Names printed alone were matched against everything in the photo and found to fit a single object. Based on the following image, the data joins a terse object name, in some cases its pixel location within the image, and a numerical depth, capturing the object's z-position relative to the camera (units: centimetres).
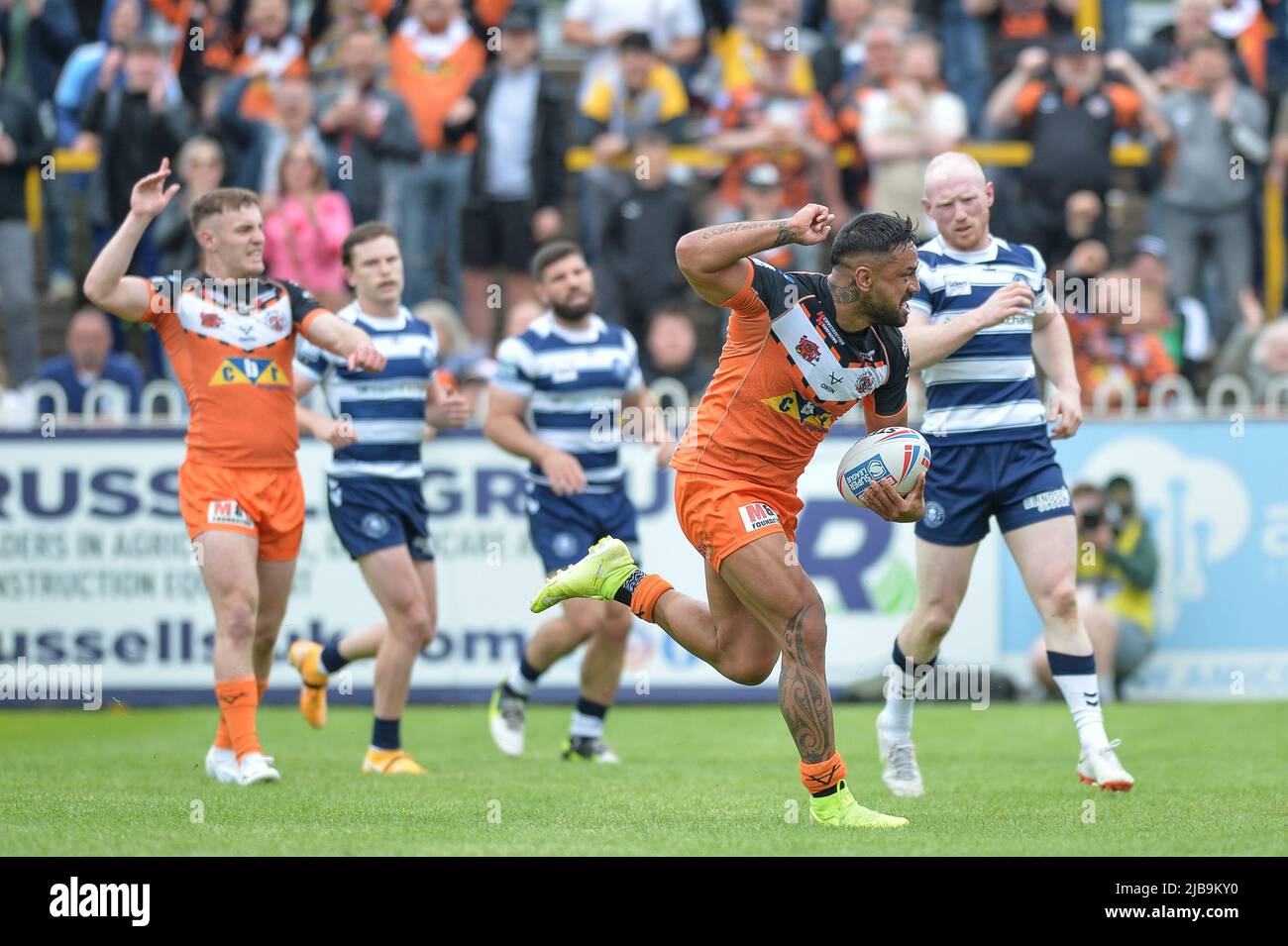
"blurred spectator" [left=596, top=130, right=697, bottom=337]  1552
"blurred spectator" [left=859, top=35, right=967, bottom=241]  1565
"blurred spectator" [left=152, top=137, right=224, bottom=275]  1499
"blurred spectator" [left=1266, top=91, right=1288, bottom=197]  1626
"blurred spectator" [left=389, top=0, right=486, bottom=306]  1625
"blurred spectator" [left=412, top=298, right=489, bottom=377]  1520
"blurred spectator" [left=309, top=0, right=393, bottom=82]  1720
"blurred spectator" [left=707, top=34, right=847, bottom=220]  1559
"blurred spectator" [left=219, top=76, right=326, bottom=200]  1566
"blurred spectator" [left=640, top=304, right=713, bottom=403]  1484
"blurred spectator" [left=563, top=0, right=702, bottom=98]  1702
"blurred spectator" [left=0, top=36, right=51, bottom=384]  1581
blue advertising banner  1388
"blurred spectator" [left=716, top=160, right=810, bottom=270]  1534
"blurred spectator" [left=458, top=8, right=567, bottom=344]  1591
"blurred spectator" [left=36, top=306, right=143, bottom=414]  1445
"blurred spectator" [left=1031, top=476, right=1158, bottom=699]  1366
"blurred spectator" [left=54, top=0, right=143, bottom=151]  1675
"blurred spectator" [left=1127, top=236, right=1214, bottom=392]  1509
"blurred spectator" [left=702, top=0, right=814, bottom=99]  1645
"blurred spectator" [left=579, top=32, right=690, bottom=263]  1616
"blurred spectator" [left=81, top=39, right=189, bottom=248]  1577
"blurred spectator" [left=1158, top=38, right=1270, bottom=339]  1595
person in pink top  1513
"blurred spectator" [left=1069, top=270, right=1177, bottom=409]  1455
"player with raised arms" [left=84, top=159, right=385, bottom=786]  884
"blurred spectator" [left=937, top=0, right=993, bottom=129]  1723
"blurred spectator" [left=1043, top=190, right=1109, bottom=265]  1532
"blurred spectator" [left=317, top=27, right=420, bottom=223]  1594
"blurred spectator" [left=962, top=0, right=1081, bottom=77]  1680
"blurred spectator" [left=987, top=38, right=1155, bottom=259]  1557
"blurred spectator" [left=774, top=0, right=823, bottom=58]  1667
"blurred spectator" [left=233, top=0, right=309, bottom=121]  1653
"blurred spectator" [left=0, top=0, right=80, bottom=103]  1736
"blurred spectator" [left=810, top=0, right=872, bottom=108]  1659
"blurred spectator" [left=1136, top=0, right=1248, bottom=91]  1656
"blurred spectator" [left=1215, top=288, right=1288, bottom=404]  1455
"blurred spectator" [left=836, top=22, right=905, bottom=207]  1577
